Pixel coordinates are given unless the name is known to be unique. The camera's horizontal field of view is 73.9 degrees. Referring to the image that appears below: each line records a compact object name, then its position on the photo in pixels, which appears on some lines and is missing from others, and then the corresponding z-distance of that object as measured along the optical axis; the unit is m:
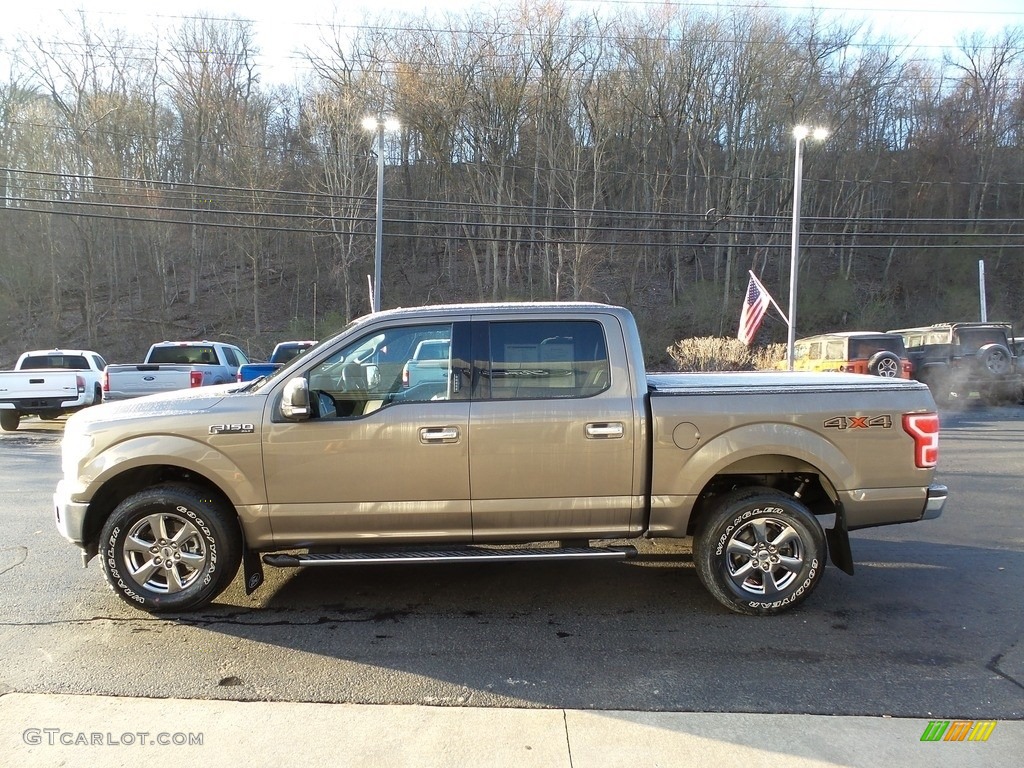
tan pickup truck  4.31
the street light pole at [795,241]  18.80
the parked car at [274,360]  13.62
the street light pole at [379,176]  18.95
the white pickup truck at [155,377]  13.48
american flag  19.17
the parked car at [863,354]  16.42
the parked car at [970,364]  17.78
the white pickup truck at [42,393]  14.48
